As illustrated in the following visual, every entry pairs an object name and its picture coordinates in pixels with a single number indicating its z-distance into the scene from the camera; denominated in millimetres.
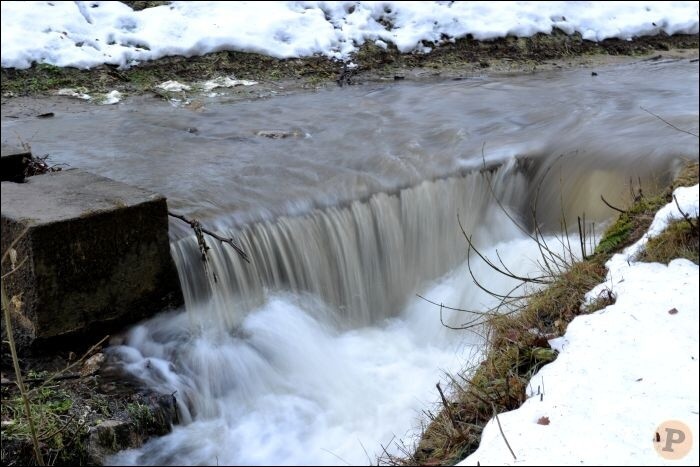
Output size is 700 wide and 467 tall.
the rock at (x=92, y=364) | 4059
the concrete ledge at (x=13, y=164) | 4827
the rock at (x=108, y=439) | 3566
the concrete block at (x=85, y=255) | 4004
